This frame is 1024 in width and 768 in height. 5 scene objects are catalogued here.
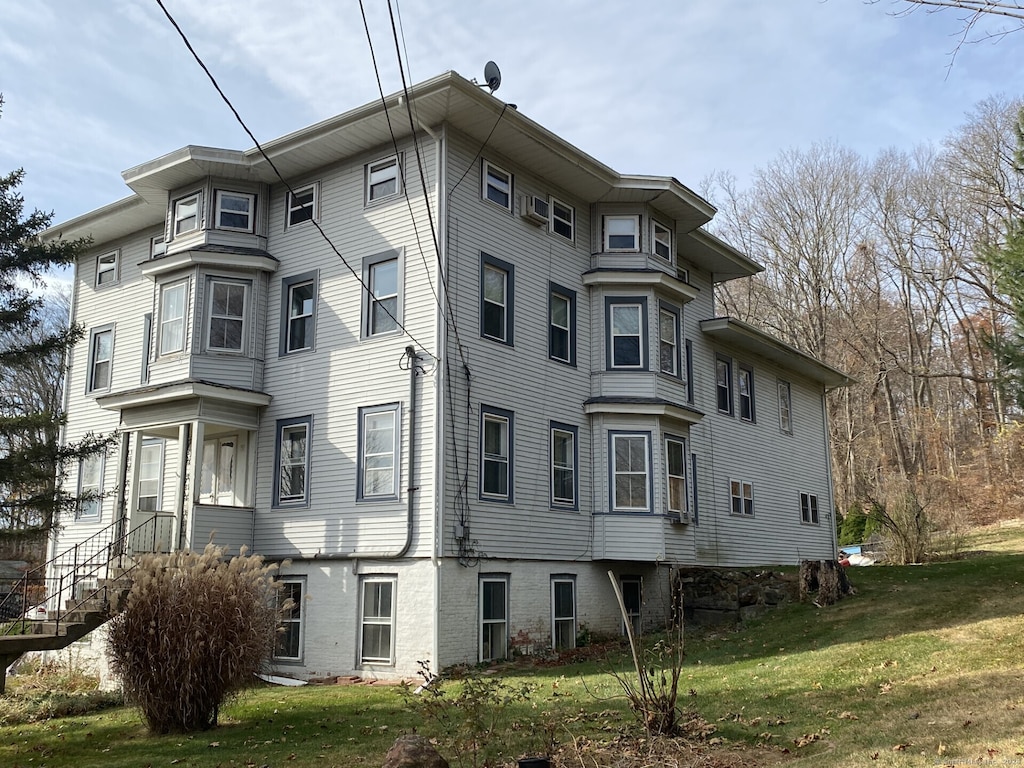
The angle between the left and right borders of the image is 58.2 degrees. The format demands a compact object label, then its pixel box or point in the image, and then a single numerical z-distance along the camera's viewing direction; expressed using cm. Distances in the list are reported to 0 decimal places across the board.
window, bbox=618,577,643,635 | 1933
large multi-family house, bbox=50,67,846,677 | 1595
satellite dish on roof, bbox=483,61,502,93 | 1606
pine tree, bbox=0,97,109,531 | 1490
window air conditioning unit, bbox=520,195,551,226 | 1822
